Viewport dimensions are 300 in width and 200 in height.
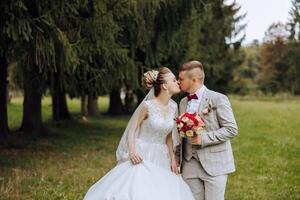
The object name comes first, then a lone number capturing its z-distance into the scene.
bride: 5.64
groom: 5.38
